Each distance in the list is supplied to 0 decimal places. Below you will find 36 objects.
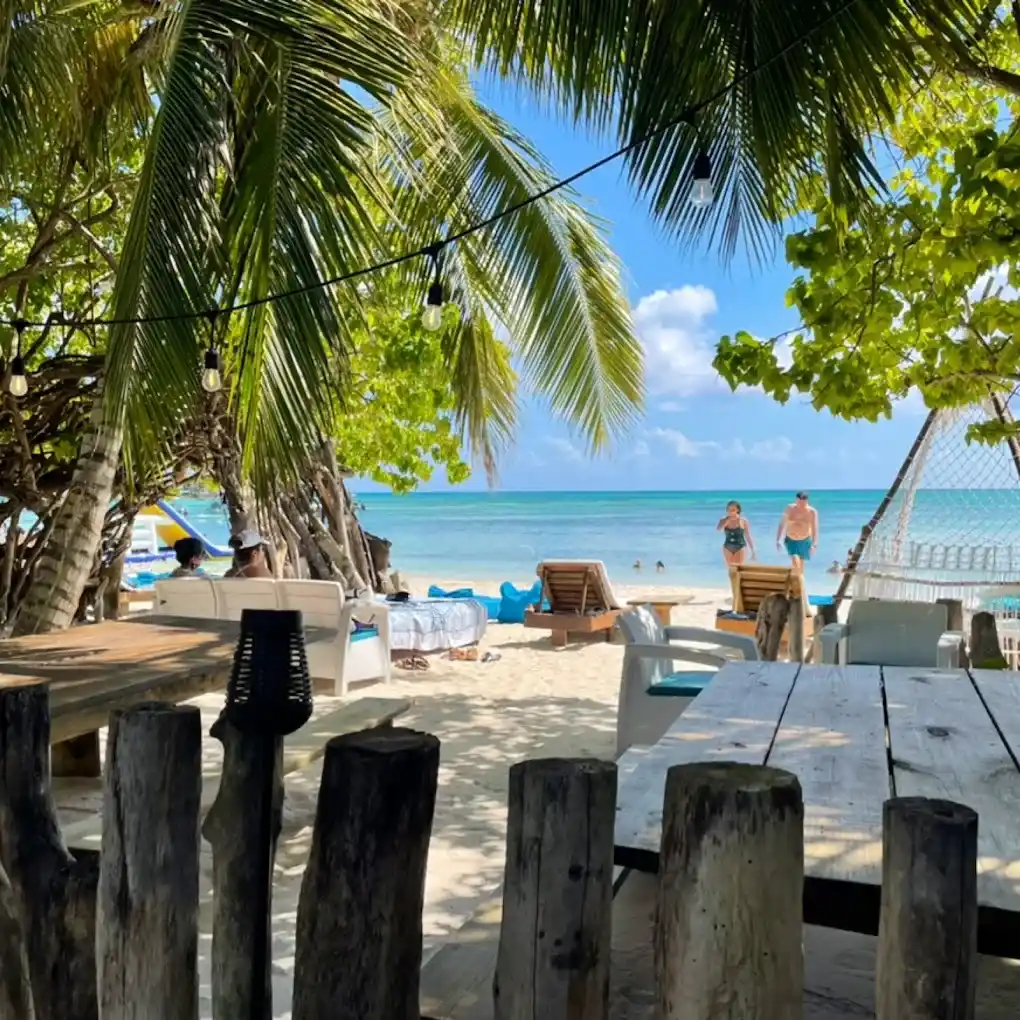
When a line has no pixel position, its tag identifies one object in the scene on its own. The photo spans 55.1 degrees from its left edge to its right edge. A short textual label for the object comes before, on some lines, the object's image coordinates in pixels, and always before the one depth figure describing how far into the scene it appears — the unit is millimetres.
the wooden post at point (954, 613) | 5211
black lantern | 1487
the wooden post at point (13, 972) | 1465
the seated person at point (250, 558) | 7469
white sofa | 6555
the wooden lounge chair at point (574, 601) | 9633
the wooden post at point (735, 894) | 1036
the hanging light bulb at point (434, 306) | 4008
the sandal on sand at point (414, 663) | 8156
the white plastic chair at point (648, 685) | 4395
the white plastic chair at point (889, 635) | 4930
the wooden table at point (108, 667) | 3141
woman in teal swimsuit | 12906
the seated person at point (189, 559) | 8320
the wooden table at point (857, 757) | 1394
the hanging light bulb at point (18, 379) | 5438
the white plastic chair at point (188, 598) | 6926
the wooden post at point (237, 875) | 1464
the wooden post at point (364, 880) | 1172
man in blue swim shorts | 12680
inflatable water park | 15789
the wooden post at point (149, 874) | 1362
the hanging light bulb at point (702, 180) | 3143
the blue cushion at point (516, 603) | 11875
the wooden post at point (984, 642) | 4332
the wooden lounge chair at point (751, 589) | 9078
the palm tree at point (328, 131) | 3111
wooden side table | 10062
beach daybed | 8633
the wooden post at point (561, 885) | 1147
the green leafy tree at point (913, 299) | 3096
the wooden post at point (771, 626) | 5164
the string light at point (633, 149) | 2842
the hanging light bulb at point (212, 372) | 4457
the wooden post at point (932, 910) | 1021
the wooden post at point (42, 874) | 1492
